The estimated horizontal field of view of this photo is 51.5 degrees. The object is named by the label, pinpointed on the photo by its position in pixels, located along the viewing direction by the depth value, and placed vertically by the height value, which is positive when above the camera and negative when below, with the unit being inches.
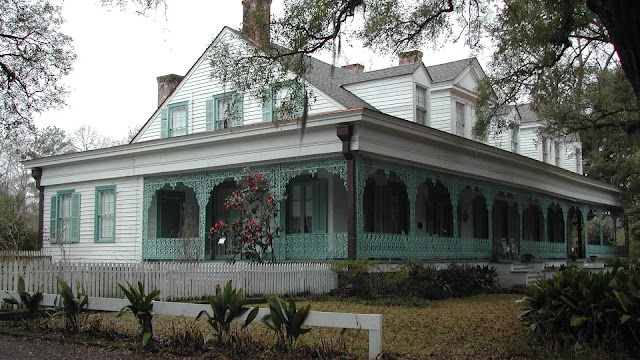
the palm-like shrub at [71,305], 388.8 -37.1
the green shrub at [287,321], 319.0 -38.2
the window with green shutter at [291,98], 594.2 +130.8
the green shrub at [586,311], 320.8 -35.1
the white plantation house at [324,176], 711.7 +84.1
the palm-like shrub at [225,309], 335.9 -34.0
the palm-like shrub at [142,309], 358.3 -36.3
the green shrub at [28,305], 412.8 -39.7
